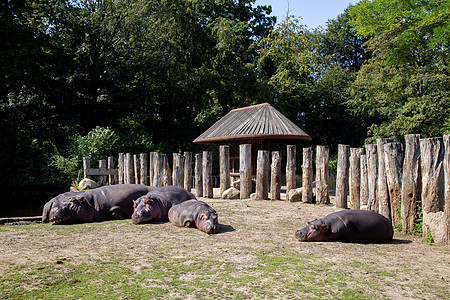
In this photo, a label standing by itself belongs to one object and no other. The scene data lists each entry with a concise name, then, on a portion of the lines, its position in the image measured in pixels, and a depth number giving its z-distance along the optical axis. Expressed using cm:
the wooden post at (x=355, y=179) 906
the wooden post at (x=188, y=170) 1267
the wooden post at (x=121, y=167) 1544
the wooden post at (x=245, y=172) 1125
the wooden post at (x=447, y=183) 590
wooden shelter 1376
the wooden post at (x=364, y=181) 884
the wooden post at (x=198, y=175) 1218
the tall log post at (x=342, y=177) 953
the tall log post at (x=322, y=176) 1002
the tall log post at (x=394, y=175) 702
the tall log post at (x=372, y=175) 794
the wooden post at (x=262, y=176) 1087
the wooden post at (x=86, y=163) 1594
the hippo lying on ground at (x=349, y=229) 612
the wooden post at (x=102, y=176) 1604
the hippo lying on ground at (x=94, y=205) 771
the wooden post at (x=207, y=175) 1198
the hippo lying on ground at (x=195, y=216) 664
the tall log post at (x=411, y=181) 663
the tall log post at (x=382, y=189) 735
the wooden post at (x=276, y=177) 1077
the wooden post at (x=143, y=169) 1423
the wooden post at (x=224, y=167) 1183
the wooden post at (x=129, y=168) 1477
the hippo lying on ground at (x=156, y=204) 745
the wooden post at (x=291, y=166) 1063
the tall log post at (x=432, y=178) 617
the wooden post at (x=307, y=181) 1033
